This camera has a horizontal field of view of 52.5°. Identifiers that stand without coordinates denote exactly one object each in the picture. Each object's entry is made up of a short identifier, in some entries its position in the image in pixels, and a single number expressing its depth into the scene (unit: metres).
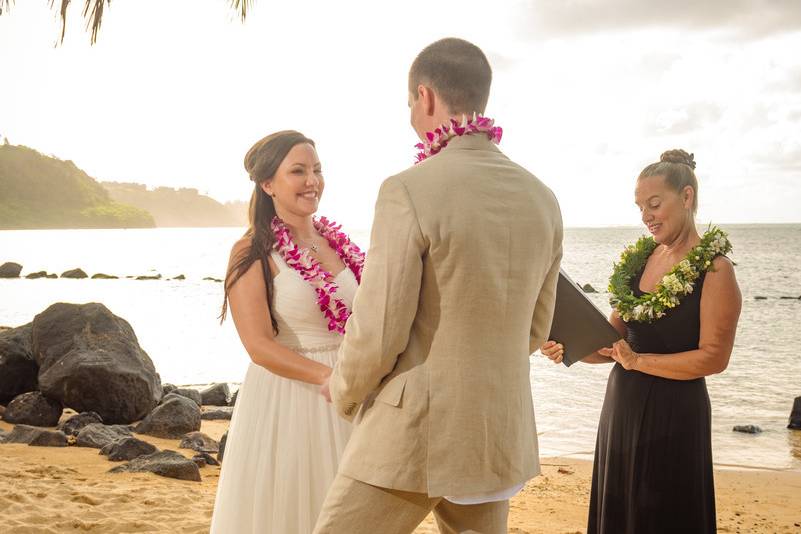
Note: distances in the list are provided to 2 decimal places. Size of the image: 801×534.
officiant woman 3.50
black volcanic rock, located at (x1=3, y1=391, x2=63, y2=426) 9.47
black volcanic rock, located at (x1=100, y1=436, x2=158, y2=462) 7.93
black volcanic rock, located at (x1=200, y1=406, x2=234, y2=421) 10.83
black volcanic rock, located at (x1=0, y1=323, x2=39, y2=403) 10.44
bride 3.39
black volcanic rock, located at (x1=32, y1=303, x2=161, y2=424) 9.66
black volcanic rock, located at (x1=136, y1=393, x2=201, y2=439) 9.44
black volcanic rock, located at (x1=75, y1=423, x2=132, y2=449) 8.46
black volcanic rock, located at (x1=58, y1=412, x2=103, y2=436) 9.02
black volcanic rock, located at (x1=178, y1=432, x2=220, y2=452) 8.79
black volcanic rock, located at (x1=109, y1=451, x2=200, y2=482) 7.40
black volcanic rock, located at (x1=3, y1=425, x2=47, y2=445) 8.52
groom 2.14
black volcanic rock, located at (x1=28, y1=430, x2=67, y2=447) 8.39
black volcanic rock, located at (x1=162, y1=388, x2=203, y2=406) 11.52
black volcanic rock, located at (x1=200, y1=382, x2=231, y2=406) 12.02
